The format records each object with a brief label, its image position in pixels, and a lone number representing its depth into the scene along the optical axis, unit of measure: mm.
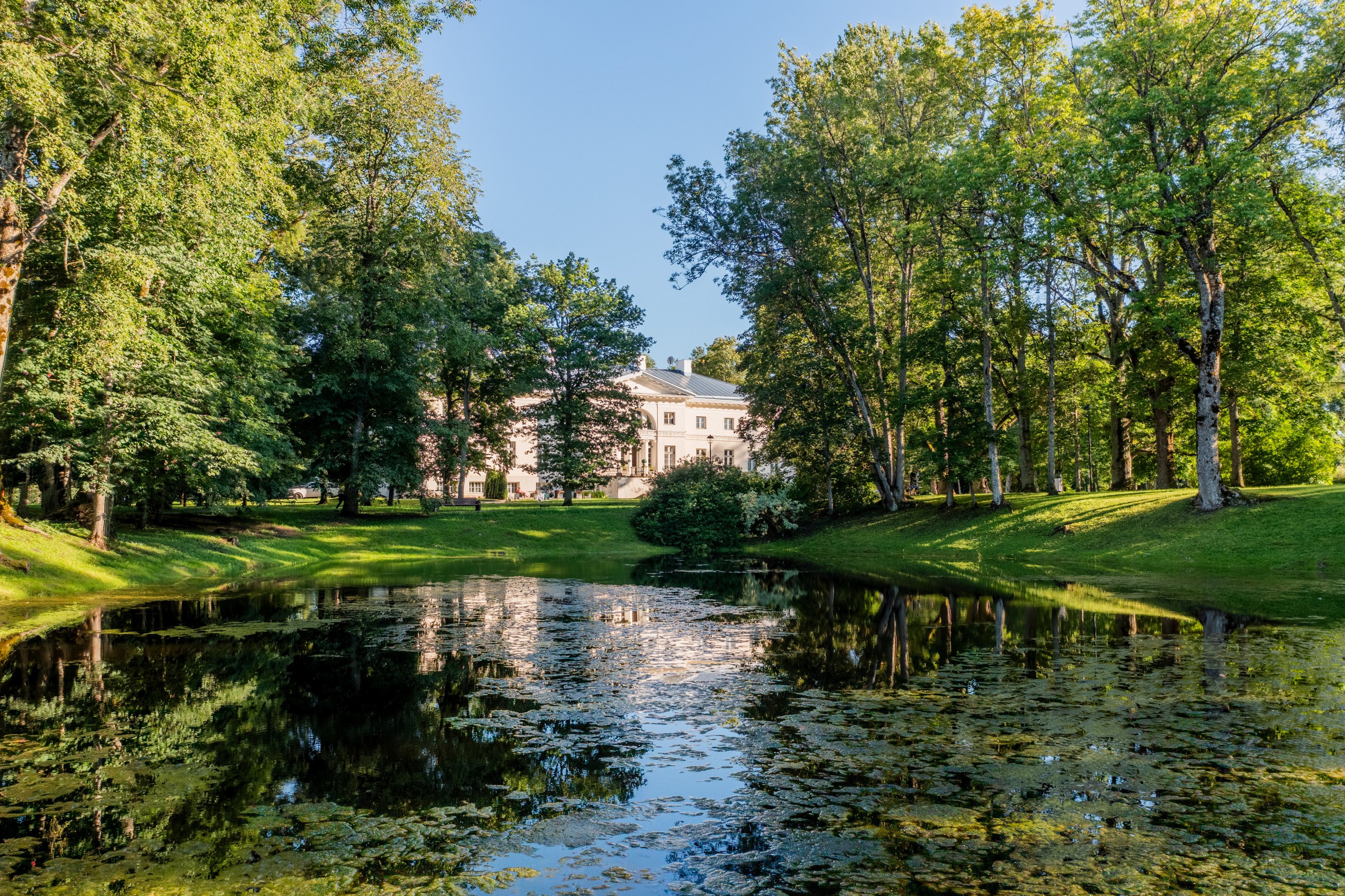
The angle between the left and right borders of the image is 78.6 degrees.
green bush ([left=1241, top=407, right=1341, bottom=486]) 39656
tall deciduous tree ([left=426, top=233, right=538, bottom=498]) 39438
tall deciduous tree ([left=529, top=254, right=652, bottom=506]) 48875
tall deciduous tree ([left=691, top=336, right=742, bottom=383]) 87750
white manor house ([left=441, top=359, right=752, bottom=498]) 71312
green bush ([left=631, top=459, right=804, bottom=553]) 41156
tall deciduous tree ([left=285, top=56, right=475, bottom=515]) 32062
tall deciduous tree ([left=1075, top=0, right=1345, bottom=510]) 22500
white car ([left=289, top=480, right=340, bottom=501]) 66475
